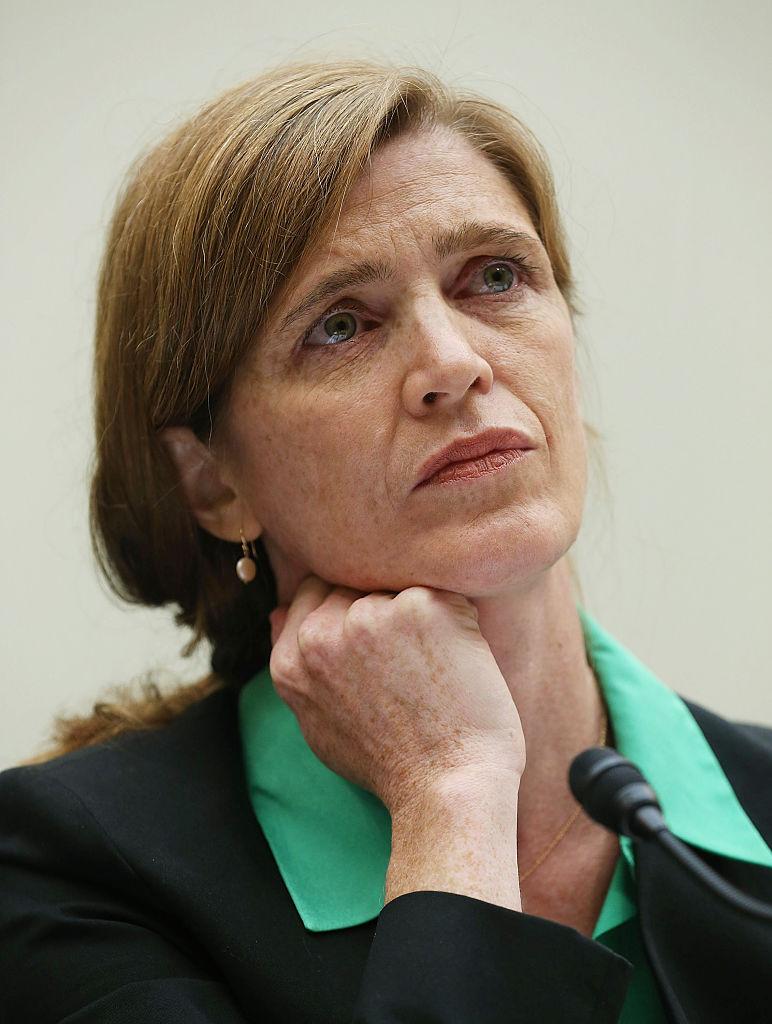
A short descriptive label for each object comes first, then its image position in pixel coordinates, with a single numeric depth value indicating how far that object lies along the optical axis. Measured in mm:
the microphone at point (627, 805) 1758
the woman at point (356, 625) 1850
